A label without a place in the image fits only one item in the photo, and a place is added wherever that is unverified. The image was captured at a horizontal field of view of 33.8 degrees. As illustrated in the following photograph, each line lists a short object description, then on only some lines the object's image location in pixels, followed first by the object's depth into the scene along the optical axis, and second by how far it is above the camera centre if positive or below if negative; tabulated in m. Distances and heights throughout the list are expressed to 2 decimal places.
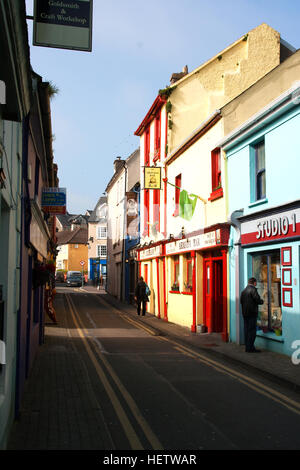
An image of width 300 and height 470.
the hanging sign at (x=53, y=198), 15.73 +2.53
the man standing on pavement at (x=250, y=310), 12.31 -0.82
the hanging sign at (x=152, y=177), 23.38 +4.75
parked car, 61.25 -0.22
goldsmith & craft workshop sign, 6.21 +3.20
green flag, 18.10 +2.71
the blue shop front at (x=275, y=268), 11.43 +0.23
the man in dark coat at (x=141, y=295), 24.59 -0.89
